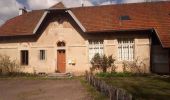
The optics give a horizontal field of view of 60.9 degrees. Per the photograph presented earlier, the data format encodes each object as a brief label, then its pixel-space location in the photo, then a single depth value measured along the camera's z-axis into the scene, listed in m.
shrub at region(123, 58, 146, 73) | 11.88
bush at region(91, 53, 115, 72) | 12.19
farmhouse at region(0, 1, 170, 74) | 11.84
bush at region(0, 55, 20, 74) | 13.67
